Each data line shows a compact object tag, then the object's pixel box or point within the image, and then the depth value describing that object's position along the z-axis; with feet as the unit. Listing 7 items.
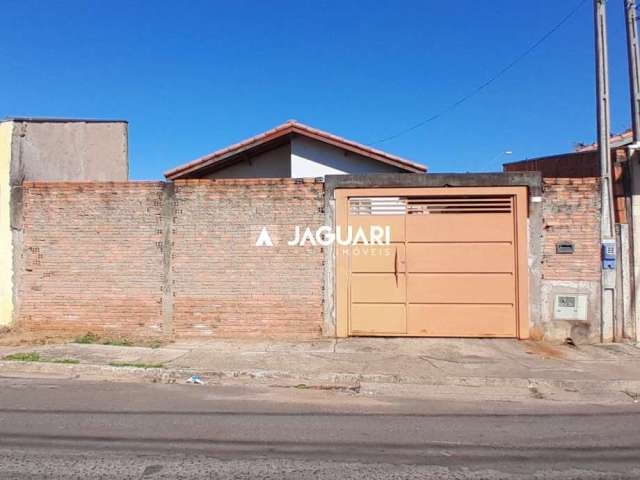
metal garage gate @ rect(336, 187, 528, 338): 31.91
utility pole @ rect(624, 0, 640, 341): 30.91
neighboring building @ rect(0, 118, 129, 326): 33.35
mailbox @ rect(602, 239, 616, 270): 30.86
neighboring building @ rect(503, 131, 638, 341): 31.32
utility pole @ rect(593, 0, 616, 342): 31.07
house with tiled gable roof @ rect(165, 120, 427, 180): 39.19
